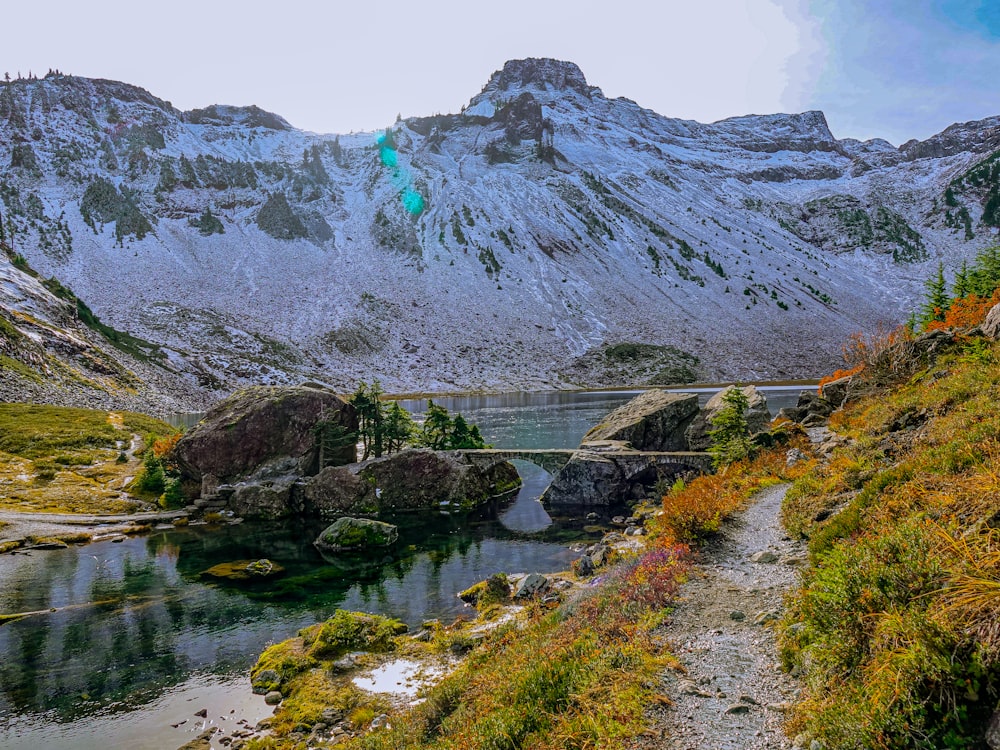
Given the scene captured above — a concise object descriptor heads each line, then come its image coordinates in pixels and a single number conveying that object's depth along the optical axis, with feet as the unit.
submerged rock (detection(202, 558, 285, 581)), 77.39
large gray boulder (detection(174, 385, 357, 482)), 124.36
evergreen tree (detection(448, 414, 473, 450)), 136.98
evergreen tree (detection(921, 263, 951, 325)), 120.16
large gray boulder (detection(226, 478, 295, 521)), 115.55
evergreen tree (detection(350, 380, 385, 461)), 134.62
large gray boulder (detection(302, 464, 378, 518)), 117.50
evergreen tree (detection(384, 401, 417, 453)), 135.23
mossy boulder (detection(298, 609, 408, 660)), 50.51
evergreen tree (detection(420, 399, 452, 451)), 137.08
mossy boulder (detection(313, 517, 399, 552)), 90.22
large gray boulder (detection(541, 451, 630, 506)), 110.93
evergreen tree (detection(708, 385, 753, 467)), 85.18
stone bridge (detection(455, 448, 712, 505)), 109.70
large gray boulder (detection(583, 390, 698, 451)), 129.59
